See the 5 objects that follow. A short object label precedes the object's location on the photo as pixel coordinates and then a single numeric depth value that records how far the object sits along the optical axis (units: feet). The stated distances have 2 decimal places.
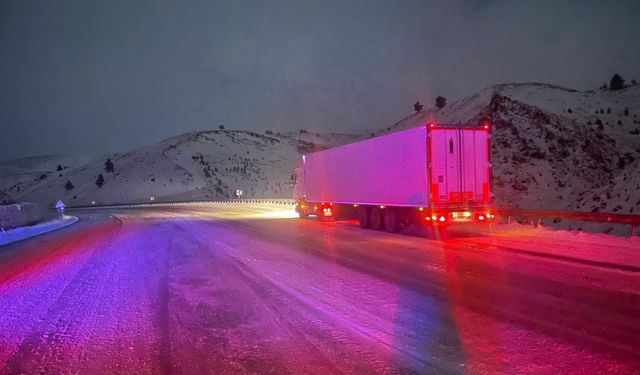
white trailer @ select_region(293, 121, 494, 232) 58.13
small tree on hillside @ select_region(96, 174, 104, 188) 380.68
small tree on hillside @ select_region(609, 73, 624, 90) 268.76
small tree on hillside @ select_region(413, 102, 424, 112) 403.91
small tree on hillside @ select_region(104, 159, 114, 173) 409.90
